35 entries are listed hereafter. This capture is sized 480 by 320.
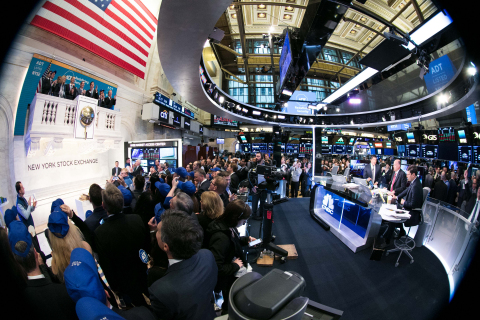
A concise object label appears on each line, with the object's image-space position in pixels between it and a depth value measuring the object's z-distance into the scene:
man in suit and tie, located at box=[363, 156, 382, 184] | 6.24
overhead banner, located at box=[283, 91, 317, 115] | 8.62
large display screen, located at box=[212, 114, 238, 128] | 14.64
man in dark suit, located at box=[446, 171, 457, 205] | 5.75
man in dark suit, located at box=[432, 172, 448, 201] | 5.65
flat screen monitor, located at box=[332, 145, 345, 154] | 11.71
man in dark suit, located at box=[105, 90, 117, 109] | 5.88
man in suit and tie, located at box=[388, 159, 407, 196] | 4.76
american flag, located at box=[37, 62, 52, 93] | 3.90
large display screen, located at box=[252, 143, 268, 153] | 11.96
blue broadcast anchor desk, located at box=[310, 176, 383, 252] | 3.65
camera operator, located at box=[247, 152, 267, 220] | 4.63
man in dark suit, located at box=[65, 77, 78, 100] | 4.57
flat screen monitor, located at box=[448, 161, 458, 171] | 9.56
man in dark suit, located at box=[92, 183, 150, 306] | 1.66
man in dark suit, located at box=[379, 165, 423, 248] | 3.56
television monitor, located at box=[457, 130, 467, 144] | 6.47
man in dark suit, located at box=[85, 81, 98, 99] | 5.22
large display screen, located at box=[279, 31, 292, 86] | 4.00
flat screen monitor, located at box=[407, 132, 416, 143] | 9.20
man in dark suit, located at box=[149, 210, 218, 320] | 0.98
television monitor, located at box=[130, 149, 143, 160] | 6.77
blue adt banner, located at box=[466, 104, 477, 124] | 7.57
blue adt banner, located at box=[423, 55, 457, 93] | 6.77
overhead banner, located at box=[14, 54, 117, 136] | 3.44
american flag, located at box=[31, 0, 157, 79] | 3.95
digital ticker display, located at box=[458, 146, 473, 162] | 6.19
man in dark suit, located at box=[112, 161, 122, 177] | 6.24
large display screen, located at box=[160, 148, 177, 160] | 6.54
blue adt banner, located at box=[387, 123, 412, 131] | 10.36
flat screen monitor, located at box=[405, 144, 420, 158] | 8.88
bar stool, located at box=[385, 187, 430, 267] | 3.29
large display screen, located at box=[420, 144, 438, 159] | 7.95
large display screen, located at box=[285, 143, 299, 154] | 12.41
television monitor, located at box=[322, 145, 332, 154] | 10.94
